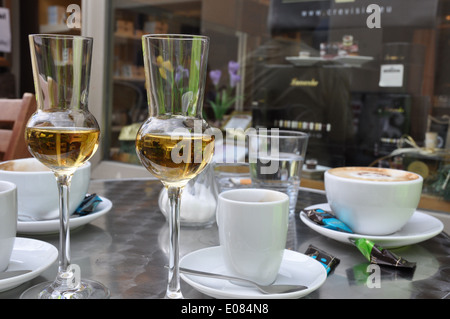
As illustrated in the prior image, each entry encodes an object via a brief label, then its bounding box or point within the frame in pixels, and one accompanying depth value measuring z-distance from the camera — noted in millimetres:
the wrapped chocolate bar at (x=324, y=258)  627
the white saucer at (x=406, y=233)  706
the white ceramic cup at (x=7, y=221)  550
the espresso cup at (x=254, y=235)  553
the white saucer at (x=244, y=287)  509
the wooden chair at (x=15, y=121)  1560
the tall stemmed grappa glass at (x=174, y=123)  512
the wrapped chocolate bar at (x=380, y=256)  641
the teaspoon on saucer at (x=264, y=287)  527
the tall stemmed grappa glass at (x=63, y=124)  549
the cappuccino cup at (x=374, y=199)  721
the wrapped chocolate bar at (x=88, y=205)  807
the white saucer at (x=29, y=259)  533
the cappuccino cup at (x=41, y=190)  719
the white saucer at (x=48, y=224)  725
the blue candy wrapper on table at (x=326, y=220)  752
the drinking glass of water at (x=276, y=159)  881
